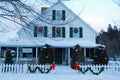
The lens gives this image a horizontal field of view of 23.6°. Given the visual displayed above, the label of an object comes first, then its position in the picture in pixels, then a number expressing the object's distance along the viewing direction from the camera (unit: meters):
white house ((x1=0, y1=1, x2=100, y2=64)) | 32.06
